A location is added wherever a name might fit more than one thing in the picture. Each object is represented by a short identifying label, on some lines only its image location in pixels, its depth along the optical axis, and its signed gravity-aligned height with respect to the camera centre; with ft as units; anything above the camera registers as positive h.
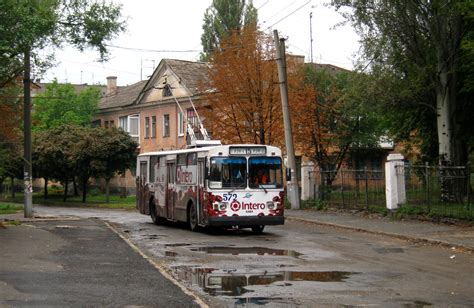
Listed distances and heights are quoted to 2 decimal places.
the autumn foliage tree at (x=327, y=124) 125.80 +13.24
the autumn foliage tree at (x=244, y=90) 120.16 +17.37
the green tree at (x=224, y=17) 188.94 +47.39
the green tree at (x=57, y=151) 174.91 +10.97
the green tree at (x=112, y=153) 171.40 +10.11
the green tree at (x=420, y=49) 91.66 +18.64
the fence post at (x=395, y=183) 86.48 +0.75
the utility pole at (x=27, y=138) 96.12 +8.12
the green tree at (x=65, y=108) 225.56 +28.20
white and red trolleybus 70.49 +0.59
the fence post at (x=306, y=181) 116.06 +1.64
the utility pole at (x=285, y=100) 105.19 +13.52
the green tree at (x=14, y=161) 91.81 +6.98
